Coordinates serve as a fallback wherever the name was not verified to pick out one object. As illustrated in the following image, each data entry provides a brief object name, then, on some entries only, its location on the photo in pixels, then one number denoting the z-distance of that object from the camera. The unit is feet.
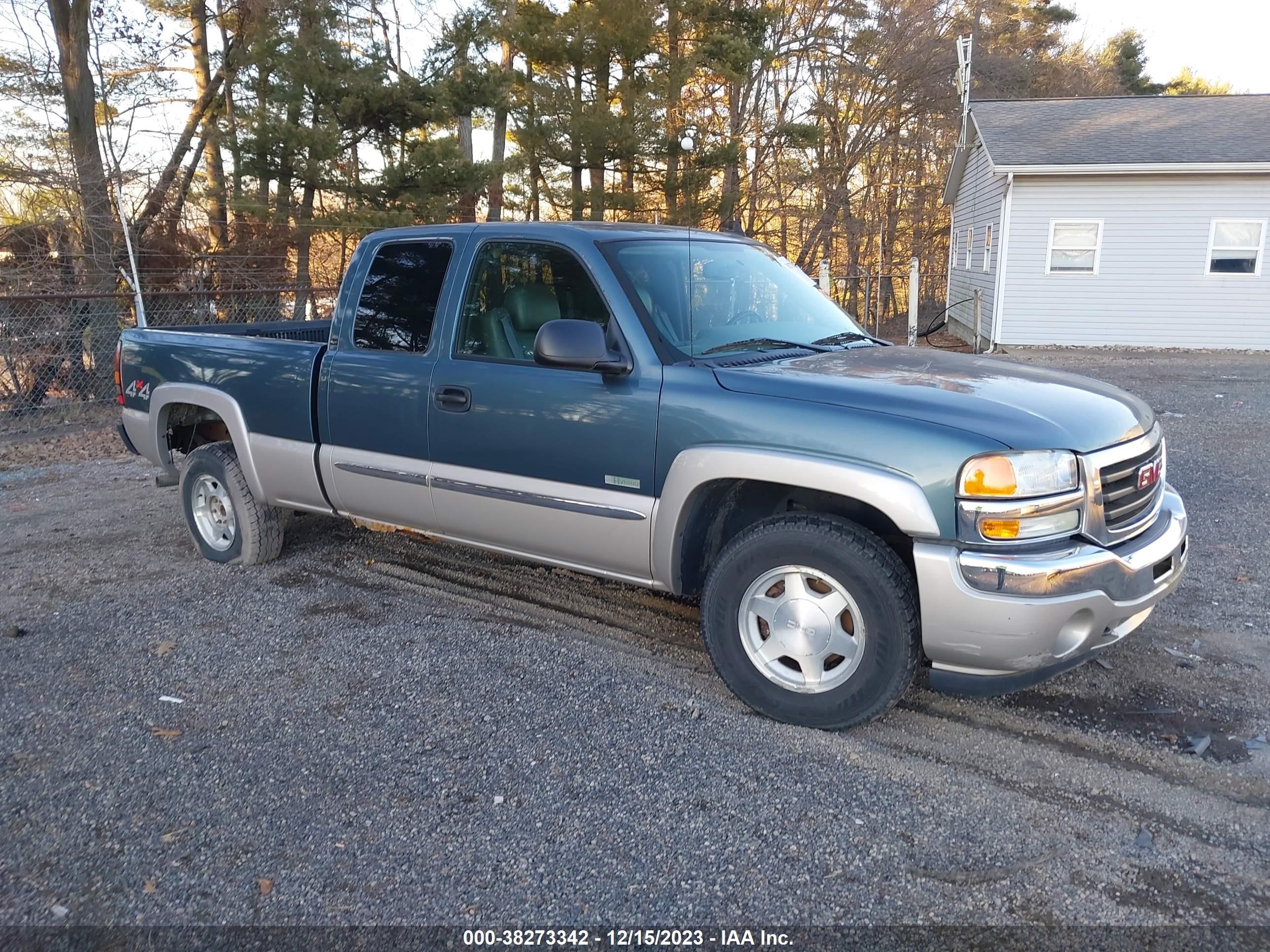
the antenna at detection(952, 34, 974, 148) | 71.74
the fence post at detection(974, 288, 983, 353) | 63.93
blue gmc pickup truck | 10.46
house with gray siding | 55.16
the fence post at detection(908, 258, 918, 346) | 52.54
